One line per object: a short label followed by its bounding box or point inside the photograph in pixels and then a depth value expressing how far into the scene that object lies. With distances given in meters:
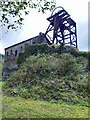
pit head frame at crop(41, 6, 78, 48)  19.05
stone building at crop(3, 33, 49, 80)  14.96
